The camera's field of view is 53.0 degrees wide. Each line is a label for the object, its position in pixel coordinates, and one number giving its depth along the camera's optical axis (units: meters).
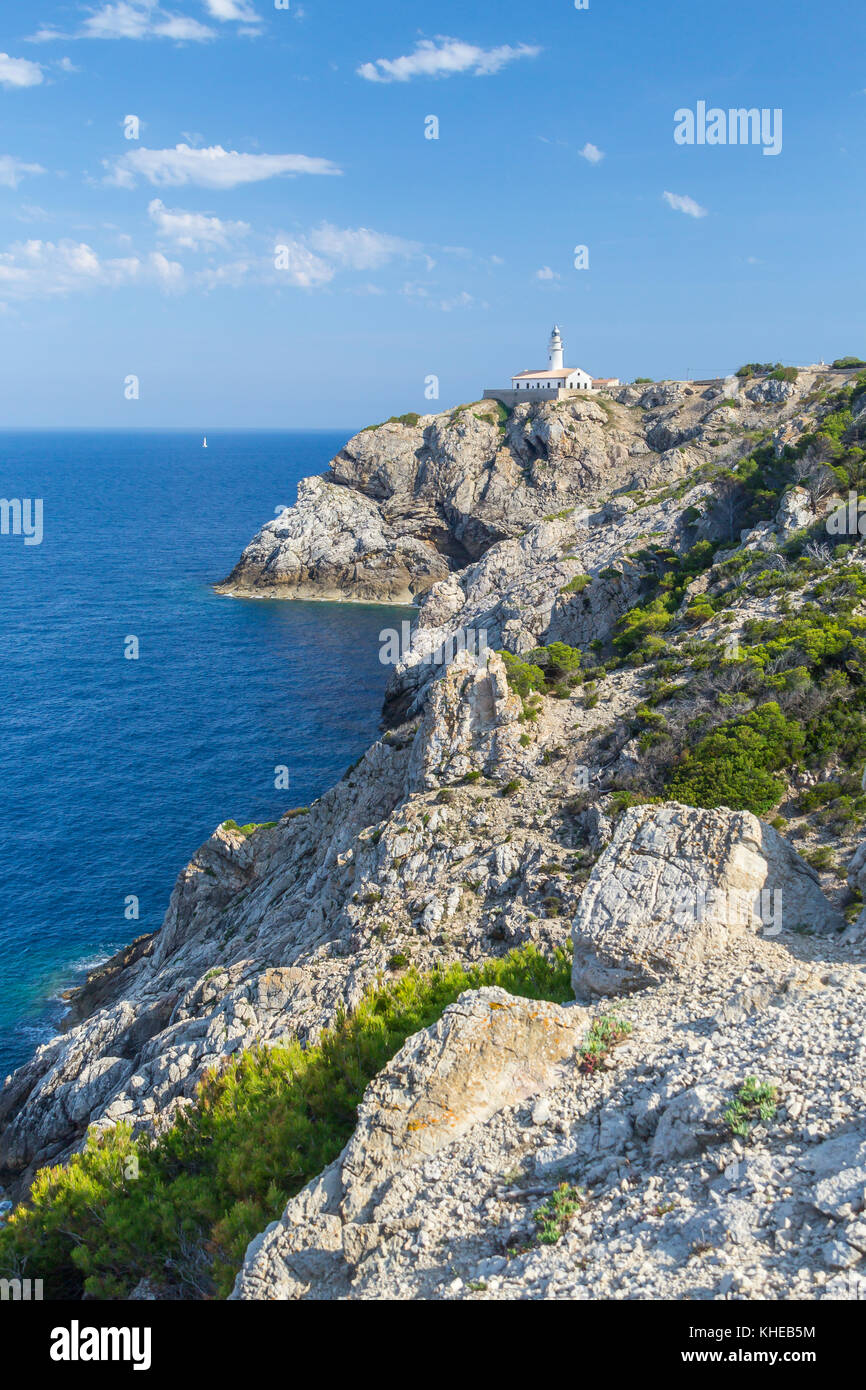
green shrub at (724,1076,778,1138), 9.27
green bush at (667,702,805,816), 22.45
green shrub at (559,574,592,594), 52.66
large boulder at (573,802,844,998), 13.79
